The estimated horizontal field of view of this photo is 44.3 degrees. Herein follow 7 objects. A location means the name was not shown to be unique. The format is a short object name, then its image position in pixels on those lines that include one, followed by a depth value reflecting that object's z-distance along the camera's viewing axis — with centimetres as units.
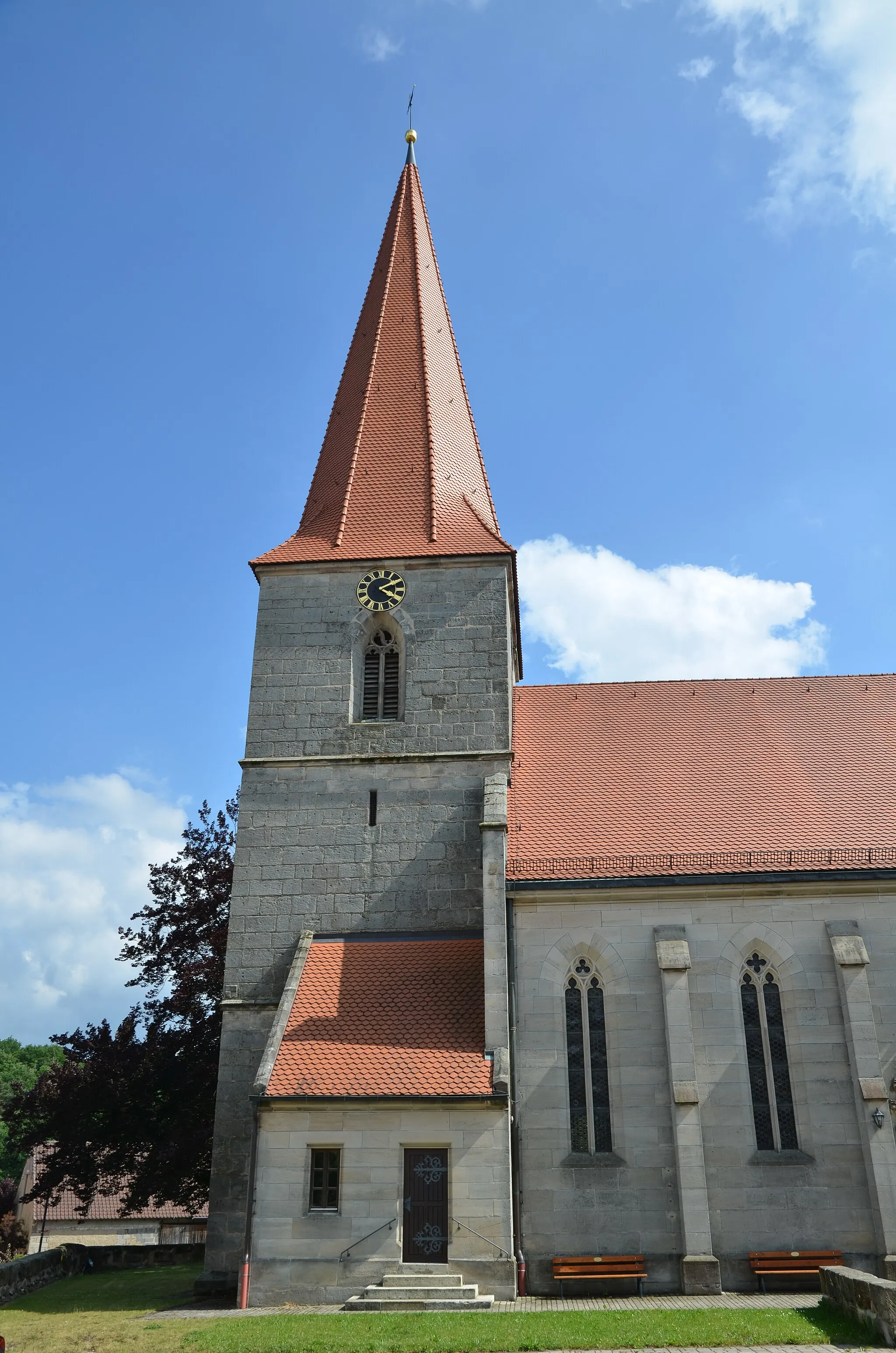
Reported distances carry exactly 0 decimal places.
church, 1566
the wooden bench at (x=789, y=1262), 1567
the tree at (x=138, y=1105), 2248
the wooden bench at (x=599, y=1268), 1559
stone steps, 1415
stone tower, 1841
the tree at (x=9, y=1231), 3170
